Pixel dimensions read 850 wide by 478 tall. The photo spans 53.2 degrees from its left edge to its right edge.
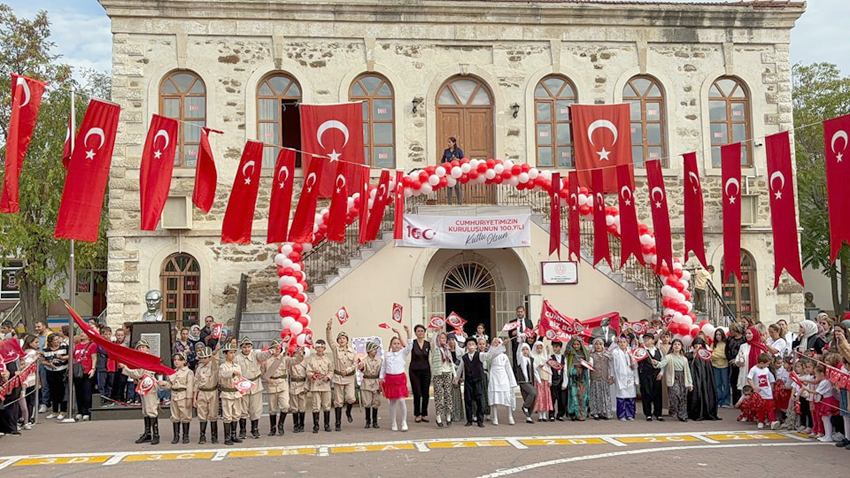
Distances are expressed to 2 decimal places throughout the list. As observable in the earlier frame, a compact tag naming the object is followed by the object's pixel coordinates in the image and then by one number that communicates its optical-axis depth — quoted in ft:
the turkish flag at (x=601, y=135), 67.97
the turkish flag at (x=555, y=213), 58.44
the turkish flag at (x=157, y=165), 45.27
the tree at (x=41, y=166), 87.30
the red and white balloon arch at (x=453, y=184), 57.41
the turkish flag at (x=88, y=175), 41.91
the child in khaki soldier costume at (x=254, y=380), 42.55
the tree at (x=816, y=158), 100.17
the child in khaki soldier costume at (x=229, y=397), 40.83
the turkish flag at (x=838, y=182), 38.22
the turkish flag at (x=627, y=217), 53.83
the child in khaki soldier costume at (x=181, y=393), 41.19
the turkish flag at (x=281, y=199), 52.11
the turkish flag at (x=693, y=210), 48.93
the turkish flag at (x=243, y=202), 49.83
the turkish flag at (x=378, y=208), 57.11
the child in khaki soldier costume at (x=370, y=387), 44.57
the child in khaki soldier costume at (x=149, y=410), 40.81
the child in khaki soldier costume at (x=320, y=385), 43.96
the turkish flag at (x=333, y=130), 65.26
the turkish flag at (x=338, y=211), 55.47
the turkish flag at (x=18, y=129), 41.83
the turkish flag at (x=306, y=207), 53.83
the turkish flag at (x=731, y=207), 46.06
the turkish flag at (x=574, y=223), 58.70
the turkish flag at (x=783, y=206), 42.57
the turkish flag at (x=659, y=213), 51.65
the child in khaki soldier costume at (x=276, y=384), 43.52
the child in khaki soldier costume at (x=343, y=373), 44.80
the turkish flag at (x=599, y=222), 56.34
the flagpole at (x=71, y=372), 48.61
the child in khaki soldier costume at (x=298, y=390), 44.09
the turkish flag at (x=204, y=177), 48.63
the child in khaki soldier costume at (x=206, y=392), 41.45
